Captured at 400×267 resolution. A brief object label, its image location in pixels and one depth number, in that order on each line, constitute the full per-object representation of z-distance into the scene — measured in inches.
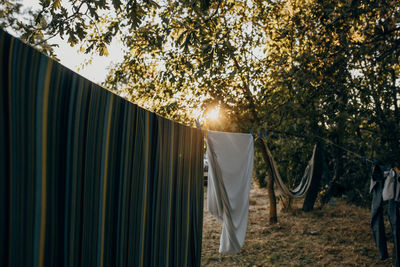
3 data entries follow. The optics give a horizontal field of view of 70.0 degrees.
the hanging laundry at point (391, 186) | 112.4
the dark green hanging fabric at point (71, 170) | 25.1
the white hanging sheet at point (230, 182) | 101.9
